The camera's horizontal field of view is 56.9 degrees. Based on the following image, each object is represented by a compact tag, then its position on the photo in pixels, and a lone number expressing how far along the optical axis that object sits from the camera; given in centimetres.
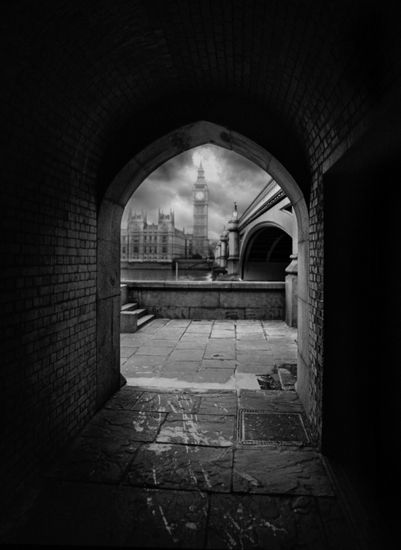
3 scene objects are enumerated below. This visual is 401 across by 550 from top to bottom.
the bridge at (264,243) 994
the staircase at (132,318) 883
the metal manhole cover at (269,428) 351
